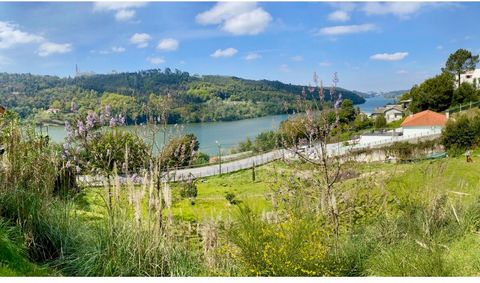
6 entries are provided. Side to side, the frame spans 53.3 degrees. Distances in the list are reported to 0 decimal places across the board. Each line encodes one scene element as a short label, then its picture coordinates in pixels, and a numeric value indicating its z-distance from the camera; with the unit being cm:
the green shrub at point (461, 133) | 2381
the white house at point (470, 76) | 4261
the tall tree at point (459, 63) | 3961
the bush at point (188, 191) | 1304
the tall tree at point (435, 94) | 3725
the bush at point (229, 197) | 1430
